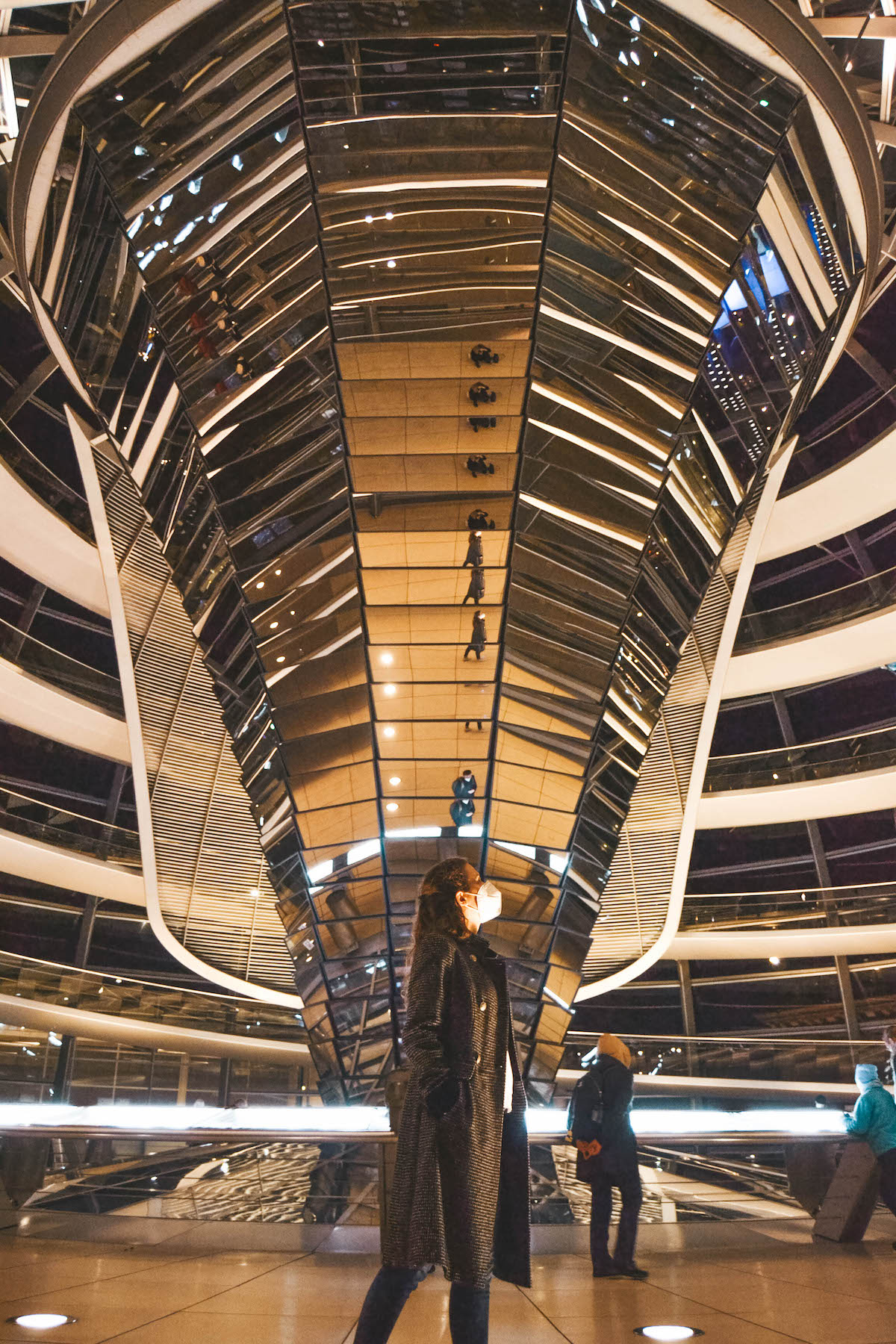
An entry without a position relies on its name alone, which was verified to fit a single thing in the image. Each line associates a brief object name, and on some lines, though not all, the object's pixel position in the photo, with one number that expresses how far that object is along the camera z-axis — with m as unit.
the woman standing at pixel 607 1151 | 5.65
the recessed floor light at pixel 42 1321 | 4.07
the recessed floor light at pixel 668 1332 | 4.12
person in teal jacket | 6.58
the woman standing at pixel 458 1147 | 3.15
